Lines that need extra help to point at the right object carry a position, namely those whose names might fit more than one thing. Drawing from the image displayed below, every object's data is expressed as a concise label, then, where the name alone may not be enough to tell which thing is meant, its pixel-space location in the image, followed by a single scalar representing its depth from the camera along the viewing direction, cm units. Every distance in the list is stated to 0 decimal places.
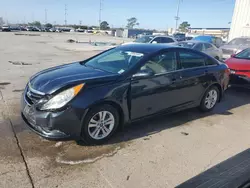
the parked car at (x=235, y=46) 1245
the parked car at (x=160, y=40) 1548
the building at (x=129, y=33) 6278
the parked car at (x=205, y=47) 1119
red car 642
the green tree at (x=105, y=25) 13244
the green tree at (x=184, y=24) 11256
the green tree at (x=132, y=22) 13645
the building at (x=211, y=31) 6291
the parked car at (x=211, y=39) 2363
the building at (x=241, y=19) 1809
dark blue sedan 306
